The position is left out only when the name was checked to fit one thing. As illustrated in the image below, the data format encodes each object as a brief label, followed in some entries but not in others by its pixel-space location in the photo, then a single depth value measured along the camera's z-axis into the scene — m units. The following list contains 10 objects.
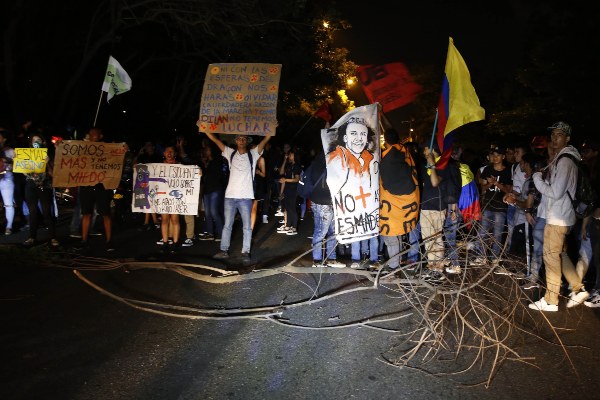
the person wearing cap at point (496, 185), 7.92
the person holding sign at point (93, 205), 8.41
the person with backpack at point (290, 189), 10.95
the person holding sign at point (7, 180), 9.51
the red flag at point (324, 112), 9.46
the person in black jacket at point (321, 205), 7.09
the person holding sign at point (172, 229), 8.42
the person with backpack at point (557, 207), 5.46
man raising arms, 7.70
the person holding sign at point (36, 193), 8.61
